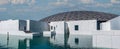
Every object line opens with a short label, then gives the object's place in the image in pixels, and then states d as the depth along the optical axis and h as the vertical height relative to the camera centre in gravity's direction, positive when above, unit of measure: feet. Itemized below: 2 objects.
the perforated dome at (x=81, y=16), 143.64 +6.16
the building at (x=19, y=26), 129.01 -0.88
